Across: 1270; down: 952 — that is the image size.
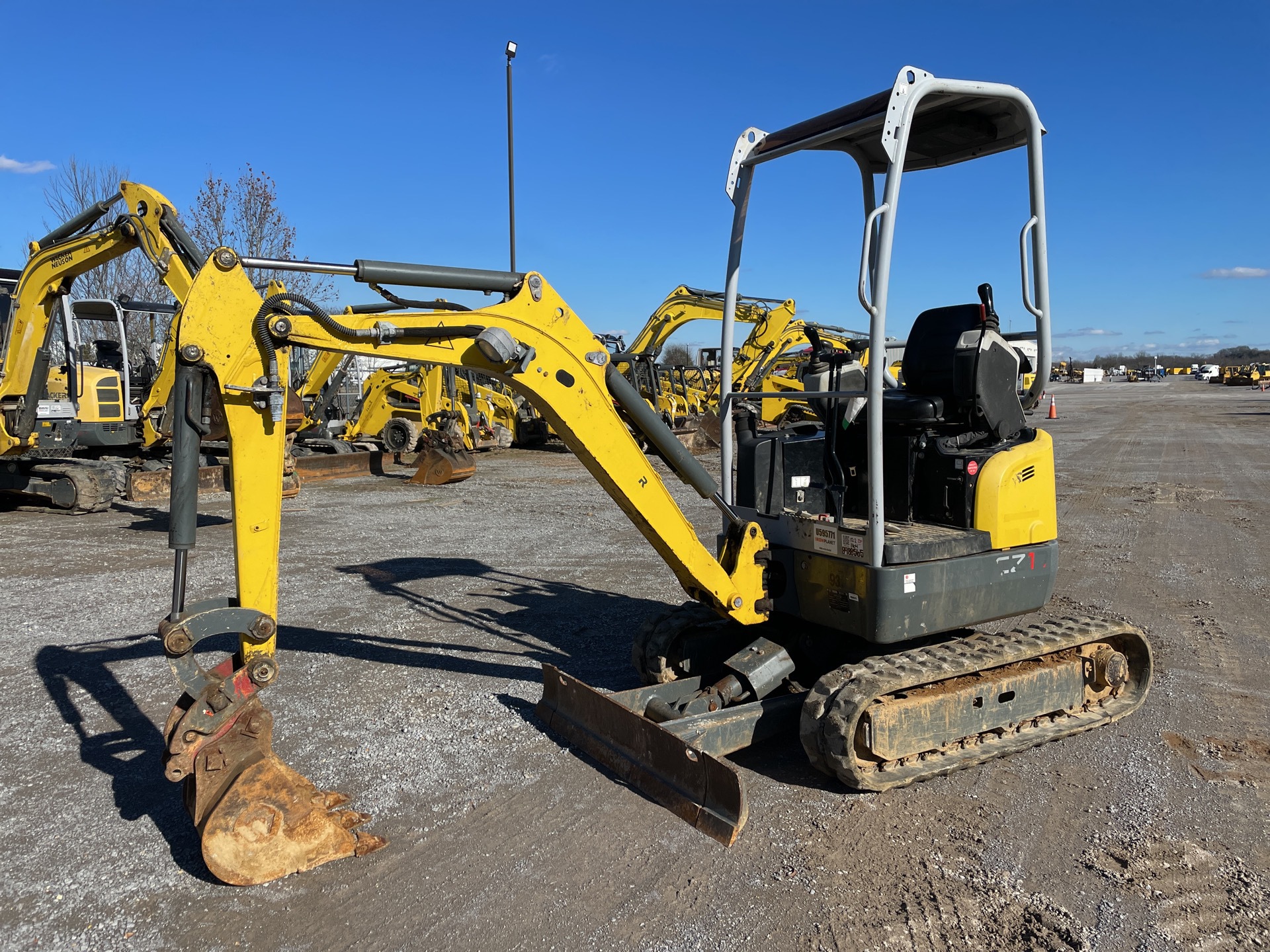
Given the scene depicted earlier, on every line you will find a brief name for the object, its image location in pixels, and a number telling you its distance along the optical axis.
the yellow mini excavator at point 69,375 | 10.24
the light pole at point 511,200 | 20.48
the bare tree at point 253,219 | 26.48
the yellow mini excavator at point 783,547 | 3.74
